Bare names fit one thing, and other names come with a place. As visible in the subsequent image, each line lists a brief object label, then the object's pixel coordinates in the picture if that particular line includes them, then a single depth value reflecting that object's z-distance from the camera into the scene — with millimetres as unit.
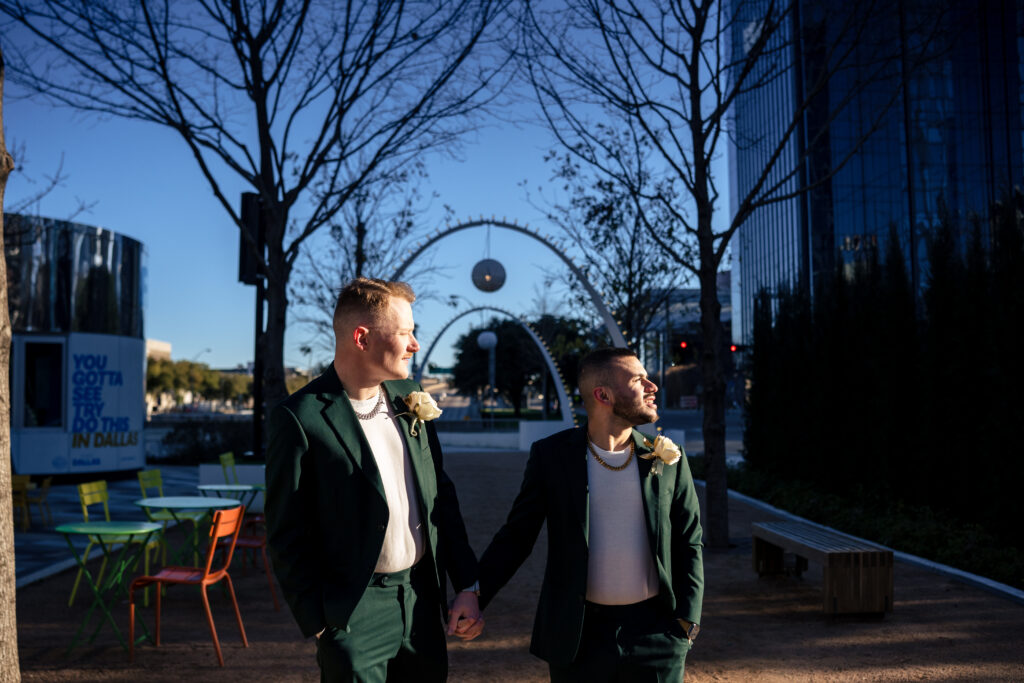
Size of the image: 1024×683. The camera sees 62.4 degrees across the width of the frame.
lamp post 33125
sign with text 18188
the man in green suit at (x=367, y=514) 2396
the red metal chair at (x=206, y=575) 5323
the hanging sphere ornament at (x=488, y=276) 15703
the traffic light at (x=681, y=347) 19875
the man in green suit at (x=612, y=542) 2682
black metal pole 14047
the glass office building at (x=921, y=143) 46469
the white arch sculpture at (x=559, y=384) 20338
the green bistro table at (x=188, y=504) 6692
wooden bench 6098
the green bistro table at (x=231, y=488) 9203
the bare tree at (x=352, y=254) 20281
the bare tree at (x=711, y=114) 9227
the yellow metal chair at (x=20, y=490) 10336
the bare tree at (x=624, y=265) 19031
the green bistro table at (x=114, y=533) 5602
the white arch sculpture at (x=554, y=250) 13328
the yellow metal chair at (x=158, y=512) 7559
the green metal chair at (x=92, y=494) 7023
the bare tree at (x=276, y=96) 9031
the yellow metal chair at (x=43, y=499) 10992
